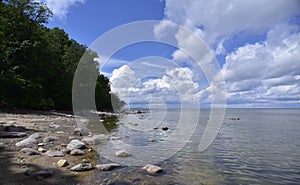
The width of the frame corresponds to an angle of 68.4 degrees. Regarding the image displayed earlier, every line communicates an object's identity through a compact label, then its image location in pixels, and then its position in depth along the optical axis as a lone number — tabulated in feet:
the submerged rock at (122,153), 30.99
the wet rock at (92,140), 38.26
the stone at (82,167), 22.24
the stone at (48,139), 34.23
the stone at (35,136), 34.52
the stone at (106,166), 23.36
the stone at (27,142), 29.58
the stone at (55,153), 27.09
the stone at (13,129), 37.01
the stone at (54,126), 53.28
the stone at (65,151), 29.44
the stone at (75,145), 31.75
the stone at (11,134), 33.72
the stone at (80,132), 46.95
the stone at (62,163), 23.28
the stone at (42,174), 19.31
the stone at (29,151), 26.20
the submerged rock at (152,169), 23.68
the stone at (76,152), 29.17
